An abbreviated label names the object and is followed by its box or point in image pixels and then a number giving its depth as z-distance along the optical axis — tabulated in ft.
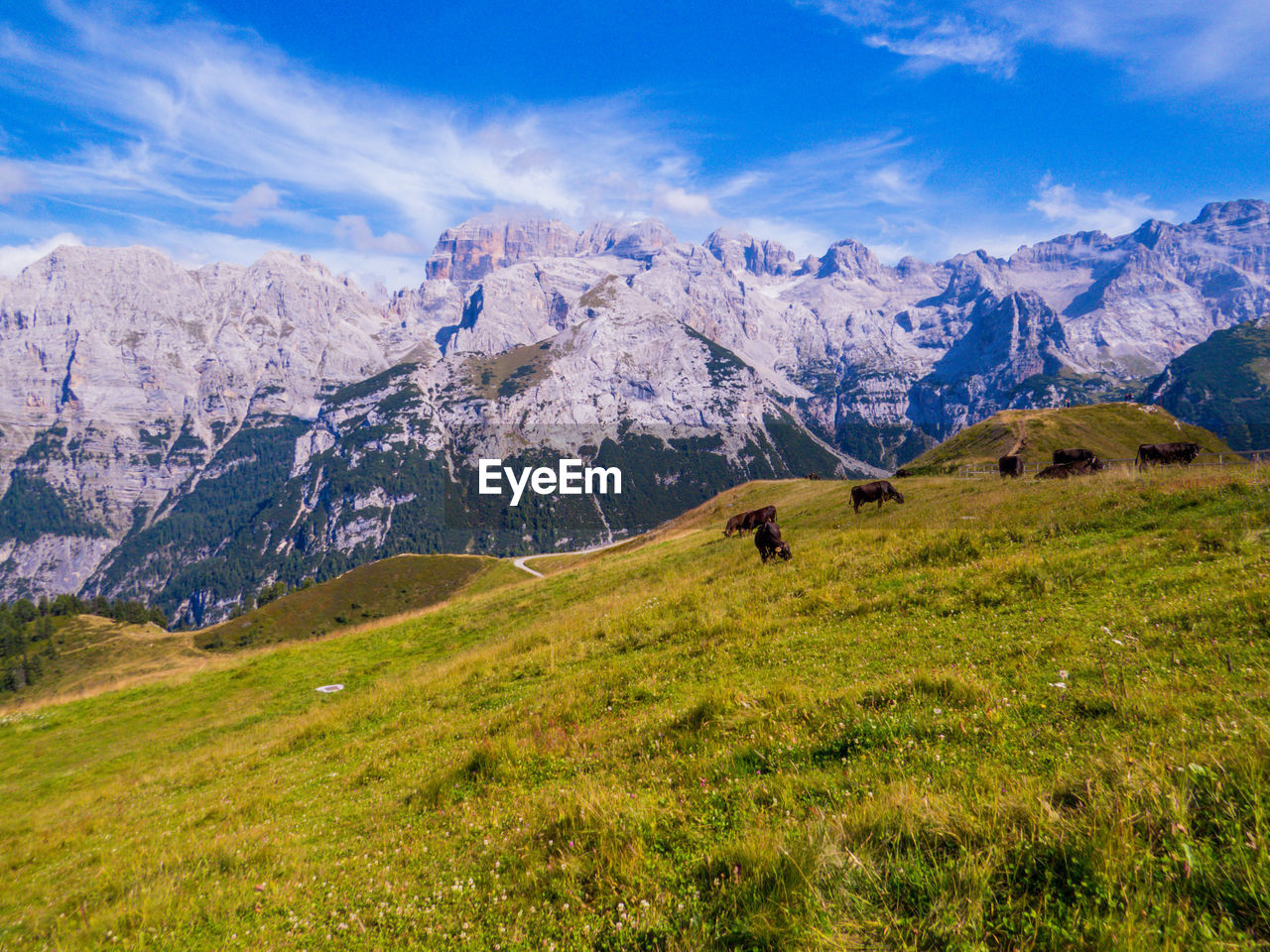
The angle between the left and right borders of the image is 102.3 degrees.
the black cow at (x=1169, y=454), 112.37
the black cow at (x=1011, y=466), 133.59
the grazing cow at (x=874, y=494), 120.78
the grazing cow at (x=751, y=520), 119.02
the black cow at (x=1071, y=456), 119.28
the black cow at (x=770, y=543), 71.21
